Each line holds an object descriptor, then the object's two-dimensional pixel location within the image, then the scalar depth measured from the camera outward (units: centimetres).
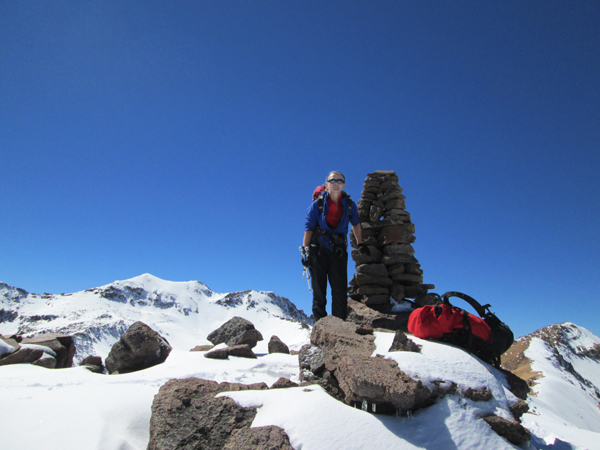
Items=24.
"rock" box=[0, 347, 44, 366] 766
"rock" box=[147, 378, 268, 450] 378
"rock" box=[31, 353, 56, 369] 800
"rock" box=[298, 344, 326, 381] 552
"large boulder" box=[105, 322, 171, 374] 804
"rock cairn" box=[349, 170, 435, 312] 1089
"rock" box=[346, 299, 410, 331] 903
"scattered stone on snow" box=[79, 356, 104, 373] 917
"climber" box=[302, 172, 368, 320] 900
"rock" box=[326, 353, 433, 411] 369
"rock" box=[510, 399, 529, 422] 418
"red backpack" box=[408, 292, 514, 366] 570
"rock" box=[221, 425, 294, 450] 334
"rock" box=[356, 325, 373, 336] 635
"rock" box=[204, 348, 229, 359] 763
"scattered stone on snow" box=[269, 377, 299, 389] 513
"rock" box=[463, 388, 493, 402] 408
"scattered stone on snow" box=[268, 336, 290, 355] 948
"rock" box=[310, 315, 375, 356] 550
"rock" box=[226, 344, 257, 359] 800
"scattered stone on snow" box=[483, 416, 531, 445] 375
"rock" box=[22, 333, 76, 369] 916
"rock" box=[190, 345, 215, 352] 952
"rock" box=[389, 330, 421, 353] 504
